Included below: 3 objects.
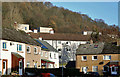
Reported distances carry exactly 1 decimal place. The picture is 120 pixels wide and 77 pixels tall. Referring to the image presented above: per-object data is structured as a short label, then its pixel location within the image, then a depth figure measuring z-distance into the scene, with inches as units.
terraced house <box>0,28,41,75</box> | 1099.3
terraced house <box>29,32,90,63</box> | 2989.7
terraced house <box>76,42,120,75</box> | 1731.1
